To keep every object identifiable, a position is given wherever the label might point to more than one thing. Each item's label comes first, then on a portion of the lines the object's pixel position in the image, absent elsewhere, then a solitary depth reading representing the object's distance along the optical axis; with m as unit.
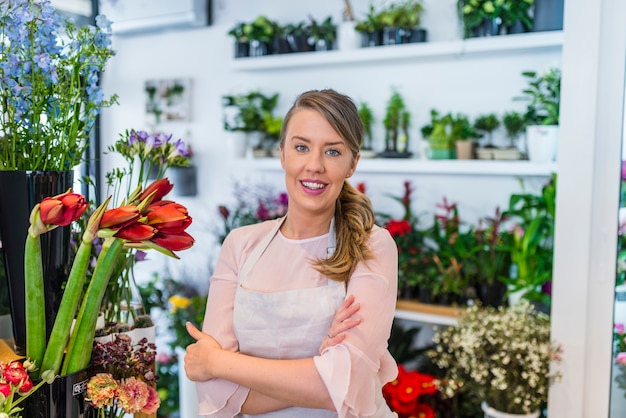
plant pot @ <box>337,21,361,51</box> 3.17
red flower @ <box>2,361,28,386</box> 1.00
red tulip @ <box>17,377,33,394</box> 1.03
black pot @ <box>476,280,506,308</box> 2.82
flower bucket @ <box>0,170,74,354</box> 1.24
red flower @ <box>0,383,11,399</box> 0.97
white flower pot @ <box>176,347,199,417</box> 2.60
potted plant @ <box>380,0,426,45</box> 3.06
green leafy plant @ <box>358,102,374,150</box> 3.28
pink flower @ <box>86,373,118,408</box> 1.16
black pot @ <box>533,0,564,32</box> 2.71
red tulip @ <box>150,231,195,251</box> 1.08
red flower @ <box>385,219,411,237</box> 2.96
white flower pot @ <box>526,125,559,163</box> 2.68
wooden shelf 2.82
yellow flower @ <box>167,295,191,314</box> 3.17
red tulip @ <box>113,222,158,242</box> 1.05
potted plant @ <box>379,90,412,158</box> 3.17
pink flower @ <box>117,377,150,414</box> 1.17
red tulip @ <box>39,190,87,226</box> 1.01
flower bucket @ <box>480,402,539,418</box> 2.36
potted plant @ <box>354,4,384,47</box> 3.11
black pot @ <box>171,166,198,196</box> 3.90
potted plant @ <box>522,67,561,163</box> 2.69
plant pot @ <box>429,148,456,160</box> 2.97
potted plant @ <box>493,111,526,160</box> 2.83
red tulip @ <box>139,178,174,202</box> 1.12
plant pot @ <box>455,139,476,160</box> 2.93
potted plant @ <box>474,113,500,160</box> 2.89
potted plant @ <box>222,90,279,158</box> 3.56
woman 1.34
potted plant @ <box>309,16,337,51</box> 3.27
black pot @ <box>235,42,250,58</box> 3.57
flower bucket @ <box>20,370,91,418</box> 1.13
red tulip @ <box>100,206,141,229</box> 1.04
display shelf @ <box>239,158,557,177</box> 2.73
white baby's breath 2.30
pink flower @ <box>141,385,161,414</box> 1.22
